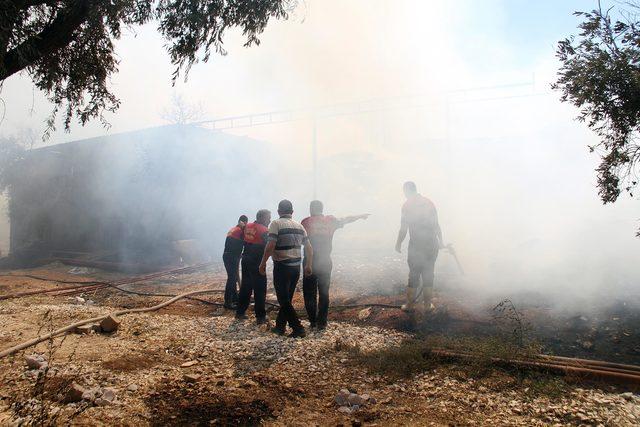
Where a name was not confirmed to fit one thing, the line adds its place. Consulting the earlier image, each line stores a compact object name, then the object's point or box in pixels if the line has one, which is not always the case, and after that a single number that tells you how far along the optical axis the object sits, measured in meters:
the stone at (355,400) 3.51
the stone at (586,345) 4.79
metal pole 20.78
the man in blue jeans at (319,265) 5.77
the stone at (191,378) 3.94
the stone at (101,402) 3.36
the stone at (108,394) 3.43
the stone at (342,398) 3.54
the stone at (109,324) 5.49
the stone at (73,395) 3.38
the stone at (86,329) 5.36
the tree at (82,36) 3.36
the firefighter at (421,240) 6.16
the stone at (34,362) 4.06
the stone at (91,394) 3.37
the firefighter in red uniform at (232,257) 7.20
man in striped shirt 5.30
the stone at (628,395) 3.34
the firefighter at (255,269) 6.11
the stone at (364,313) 6.40
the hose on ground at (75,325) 4.40
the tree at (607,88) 4.14
